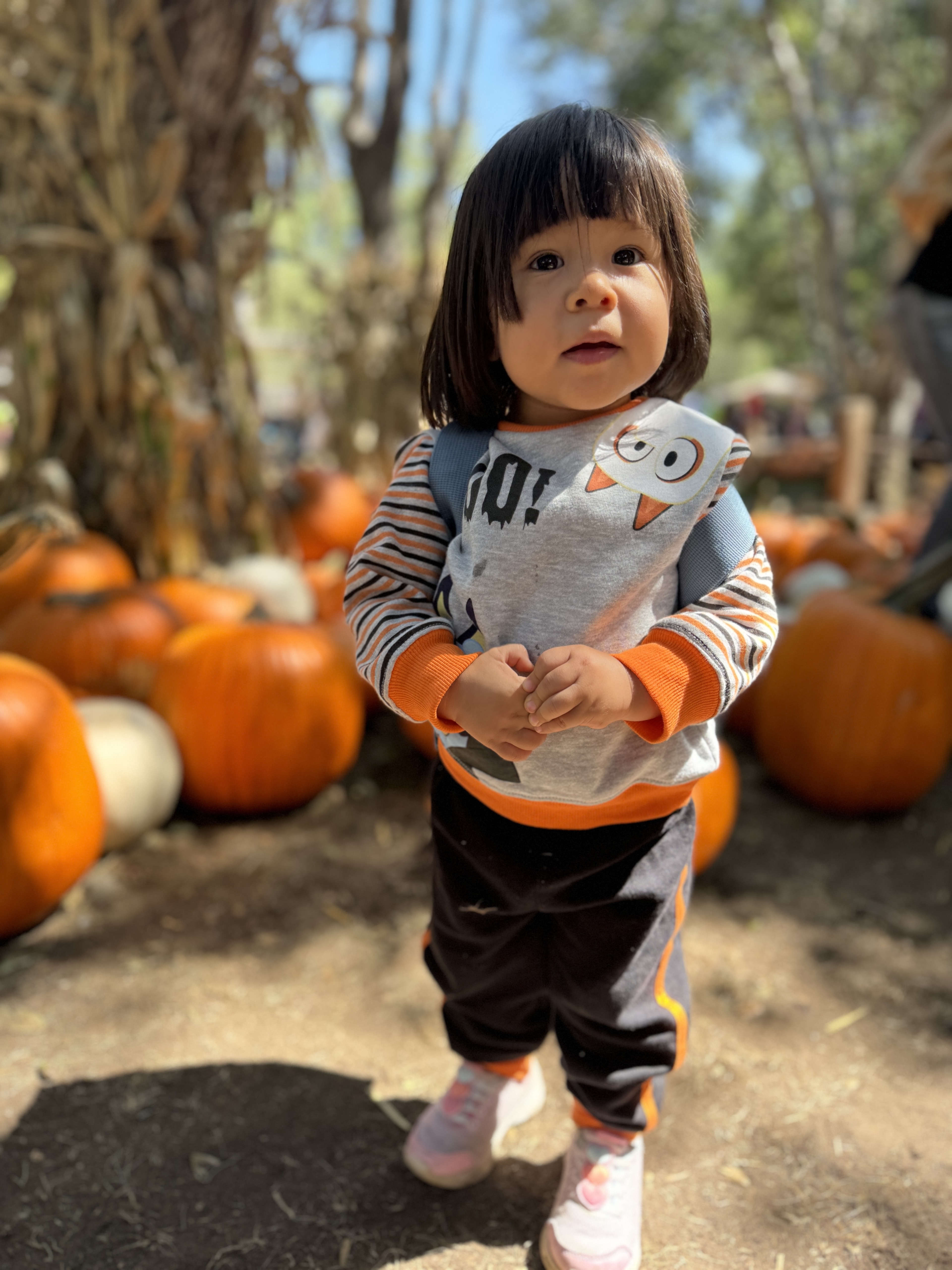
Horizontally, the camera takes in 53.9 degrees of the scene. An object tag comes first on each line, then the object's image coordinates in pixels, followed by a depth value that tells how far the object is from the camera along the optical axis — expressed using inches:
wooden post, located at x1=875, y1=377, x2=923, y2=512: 307.0
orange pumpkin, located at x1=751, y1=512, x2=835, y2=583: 184.5
